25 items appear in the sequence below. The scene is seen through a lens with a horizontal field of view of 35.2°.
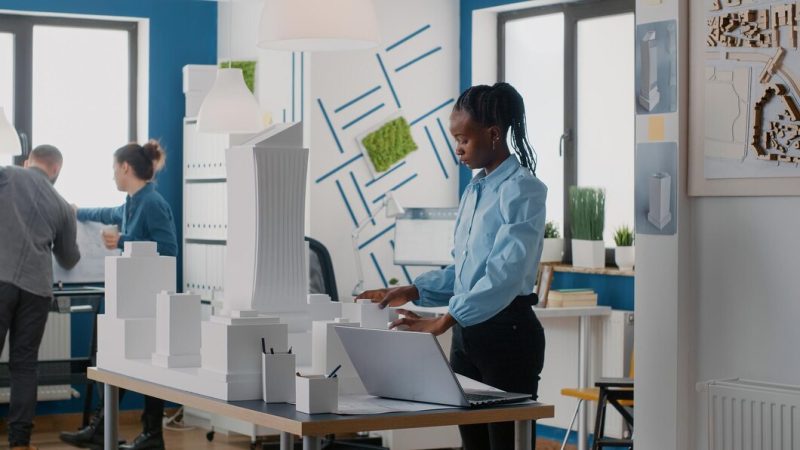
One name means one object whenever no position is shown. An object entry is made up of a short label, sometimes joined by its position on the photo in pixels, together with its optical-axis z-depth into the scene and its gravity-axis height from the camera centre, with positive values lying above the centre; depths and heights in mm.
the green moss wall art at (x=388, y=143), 6844 +502
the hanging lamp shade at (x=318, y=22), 3496 +597
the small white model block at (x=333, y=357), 2830 -276
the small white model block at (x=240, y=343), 2742 -239
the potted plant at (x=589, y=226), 6207 +48
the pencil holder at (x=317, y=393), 2523 -319
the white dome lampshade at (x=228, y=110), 5508 +547
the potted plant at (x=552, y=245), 6500 -49
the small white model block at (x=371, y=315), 3021 -192
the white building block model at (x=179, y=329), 3016 -228
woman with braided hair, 2977 -63
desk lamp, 6488 +115
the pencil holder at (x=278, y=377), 2695 -304
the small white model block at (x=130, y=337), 3270 -269
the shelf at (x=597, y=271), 6039 -170
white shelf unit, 6883 +135
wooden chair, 4816 -619
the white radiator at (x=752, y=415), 3248 -475
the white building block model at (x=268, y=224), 3041 +27
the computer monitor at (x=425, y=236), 6402 -4
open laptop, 2547 -281
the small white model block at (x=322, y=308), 3144 -182
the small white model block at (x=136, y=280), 3332 -121
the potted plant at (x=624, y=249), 6066 -64
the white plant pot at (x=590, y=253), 6207 -87
